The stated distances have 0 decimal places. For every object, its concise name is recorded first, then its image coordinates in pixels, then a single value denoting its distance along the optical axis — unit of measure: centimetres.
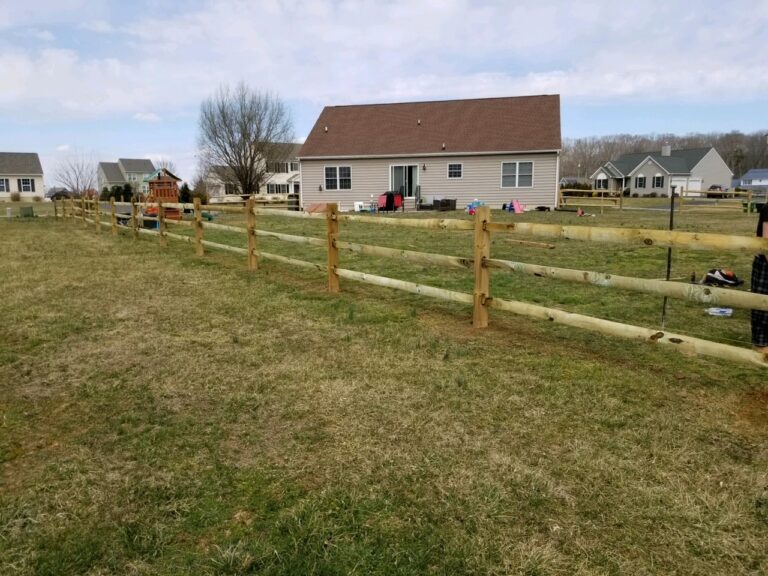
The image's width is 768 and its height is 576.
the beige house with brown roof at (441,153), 2472
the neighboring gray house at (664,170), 5894
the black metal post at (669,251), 490
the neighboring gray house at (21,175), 5509
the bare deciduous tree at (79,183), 4875
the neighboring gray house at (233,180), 4062
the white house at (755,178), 7872
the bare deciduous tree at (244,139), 3881
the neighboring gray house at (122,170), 7115
